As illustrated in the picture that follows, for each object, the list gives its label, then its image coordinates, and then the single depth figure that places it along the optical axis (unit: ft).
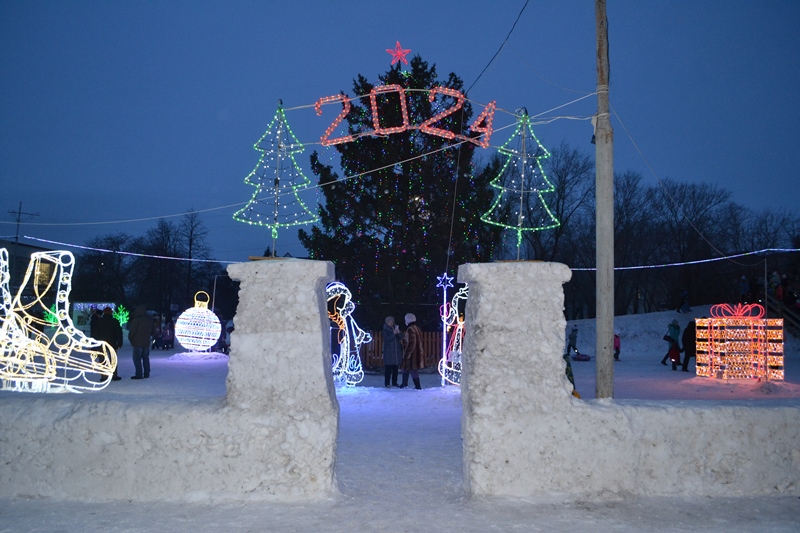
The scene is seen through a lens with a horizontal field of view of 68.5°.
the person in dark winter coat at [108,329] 44.35
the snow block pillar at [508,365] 16.40
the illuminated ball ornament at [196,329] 68.95
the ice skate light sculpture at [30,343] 30.96
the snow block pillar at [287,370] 16.11
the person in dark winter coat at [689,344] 57.14
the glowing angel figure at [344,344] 44.52
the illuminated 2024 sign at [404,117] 27.40
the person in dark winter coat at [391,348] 42.80
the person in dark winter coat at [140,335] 44.04
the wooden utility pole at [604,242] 22.39
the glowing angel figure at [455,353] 41.57
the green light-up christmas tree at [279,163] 20.79
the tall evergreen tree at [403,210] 61.26
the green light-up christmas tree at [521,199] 20.92
